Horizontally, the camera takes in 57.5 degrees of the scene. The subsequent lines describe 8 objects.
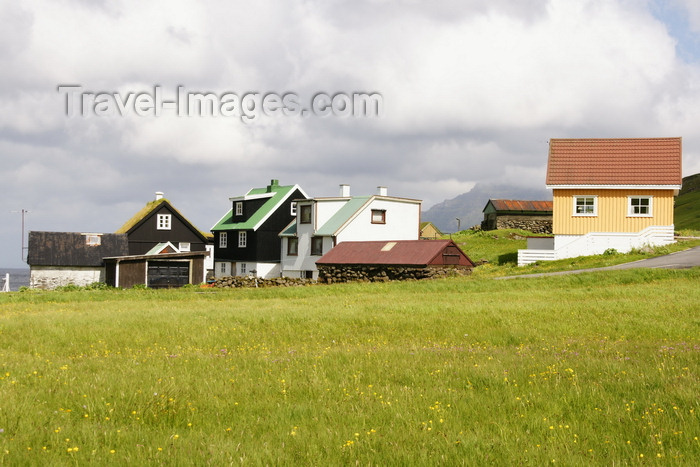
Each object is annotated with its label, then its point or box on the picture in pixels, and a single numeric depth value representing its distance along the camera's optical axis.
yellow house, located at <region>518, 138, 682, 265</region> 48.12
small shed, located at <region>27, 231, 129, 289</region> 64.62
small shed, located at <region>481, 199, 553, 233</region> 84.94
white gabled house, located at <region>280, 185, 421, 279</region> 58.47
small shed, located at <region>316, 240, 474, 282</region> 47.59
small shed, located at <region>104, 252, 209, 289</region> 60.97
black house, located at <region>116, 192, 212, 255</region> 69.94
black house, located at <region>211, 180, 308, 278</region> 66.38
